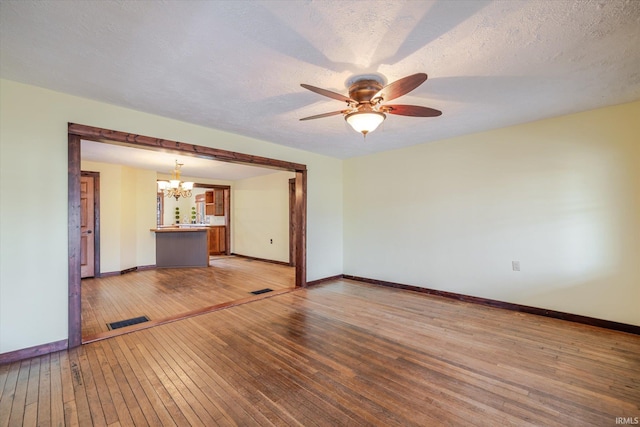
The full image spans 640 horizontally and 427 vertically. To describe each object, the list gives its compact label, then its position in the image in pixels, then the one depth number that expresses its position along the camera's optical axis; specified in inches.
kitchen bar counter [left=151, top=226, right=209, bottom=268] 259.9
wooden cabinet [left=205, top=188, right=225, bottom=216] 340.2
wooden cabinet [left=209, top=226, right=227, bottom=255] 338.0
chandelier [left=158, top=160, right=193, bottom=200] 244.1
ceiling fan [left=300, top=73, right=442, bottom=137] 88.3
